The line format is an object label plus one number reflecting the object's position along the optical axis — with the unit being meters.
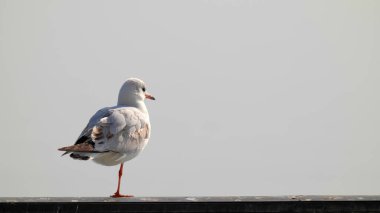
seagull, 23.00
